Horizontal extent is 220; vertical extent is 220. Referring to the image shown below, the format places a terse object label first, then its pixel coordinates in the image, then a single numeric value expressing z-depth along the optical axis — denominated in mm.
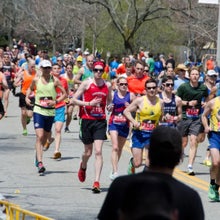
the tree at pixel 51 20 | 72250
